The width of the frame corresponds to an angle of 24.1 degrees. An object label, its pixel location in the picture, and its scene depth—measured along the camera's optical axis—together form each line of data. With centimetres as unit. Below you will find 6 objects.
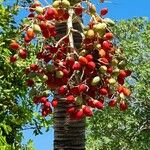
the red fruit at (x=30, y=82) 339
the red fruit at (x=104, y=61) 306
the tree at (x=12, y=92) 907
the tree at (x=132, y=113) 2036
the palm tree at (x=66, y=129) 336
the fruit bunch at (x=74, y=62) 299
